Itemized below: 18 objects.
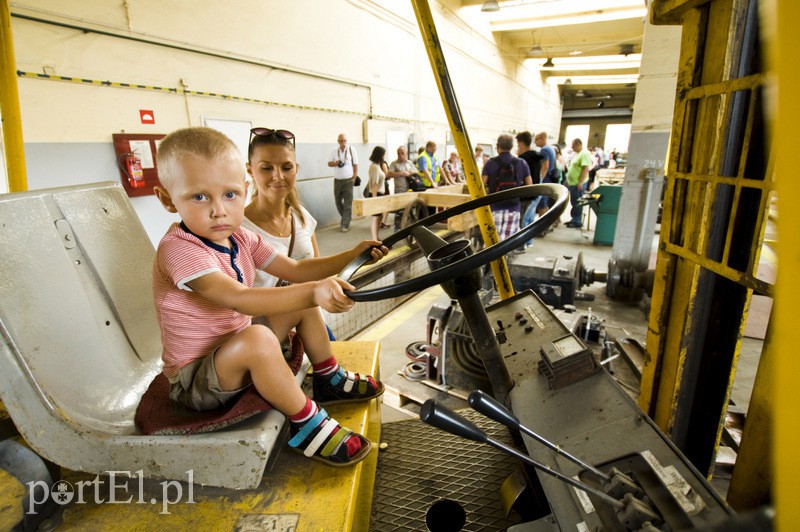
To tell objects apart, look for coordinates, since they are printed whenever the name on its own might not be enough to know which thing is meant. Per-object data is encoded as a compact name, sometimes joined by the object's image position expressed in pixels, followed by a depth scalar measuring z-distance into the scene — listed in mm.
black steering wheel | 936
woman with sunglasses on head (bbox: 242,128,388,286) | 1639
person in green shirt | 7082
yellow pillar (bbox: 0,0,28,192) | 1266
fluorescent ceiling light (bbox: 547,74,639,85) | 17759
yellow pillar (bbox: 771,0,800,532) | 273
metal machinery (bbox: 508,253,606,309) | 3264
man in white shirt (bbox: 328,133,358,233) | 6327
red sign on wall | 3805
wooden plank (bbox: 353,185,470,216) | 3883
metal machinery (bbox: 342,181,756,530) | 763
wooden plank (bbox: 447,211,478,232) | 3989
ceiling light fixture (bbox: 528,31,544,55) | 13184
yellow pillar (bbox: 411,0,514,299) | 1538
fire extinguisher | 3666
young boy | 1039
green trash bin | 5840
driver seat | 956
